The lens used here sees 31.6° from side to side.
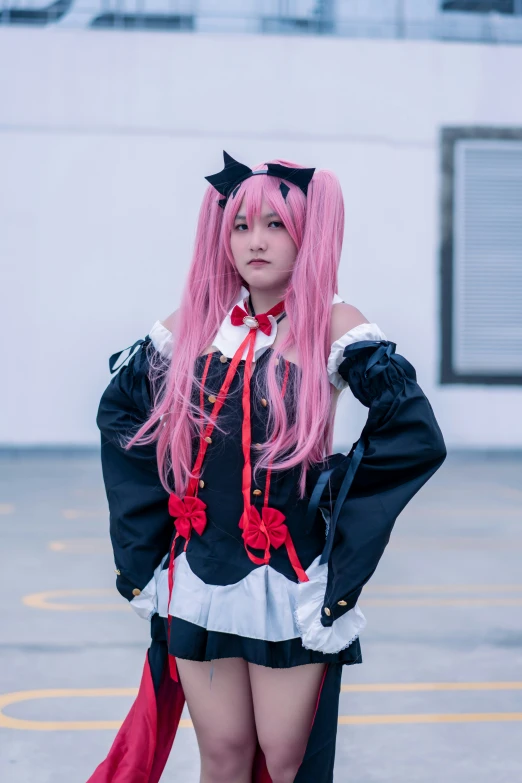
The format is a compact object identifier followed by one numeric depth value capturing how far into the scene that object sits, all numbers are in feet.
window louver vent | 38.50
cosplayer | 6.41
